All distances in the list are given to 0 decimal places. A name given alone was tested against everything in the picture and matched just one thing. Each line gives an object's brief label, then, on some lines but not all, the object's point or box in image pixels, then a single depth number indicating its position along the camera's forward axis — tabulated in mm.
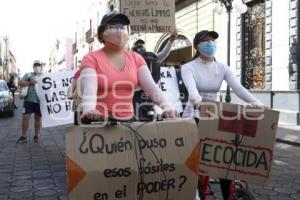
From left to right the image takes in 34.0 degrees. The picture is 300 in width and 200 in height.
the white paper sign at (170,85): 7371
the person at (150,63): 6272
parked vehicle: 17641
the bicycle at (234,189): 3723
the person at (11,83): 25756
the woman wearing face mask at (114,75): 3227
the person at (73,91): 4944
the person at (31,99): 9688
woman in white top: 4121
